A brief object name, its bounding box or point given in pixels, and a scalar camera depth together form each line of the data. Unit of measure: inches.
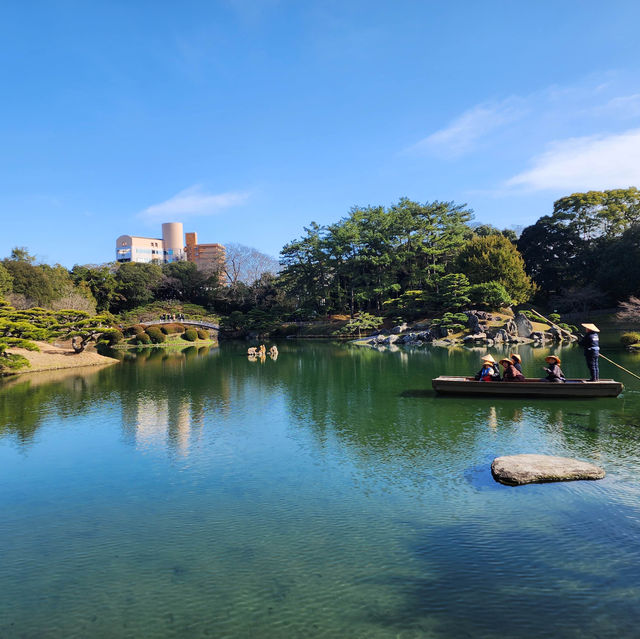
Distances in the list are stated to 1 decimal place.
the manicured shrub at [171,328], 1602.4
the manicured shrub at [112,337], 1483.8
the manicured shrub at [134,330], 1552.7
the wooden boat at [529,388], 466.9
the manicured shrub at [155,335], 1545.3
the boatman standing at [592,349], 487.8
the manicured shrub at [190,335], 1620.3
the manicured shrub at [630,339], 930.7
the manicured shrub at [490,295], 1424.7
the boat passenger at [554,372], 484.7
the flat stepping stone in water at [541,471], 262.8
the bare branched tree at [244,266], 2253.9
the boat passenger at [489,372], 499.5
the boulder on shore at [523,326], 1279.5
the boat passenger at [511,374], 491.5
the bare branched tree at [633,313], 959.0
